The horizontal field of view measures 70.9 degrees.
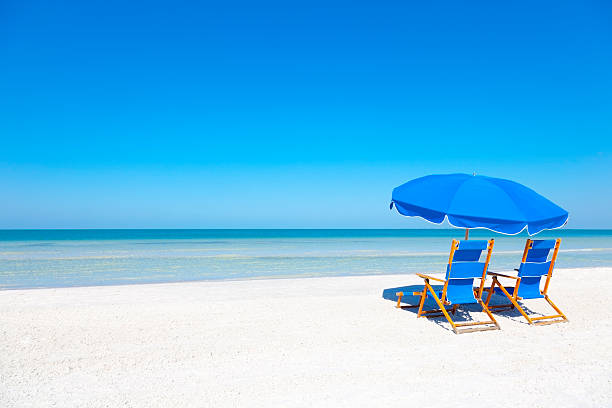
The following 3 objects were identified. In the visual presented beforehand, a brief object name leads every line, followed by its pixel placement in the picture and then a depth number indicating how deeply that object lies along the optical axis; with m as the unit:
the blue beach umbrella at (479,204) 5.09
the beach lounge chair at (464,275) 5.34
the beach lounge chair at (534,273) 5.70
